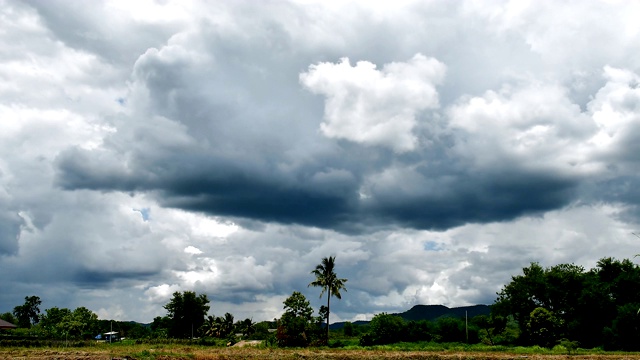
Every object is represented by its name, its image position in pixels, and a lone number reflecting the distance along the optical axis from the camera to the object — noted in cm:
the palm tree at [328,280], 9912
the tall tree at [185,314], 13825
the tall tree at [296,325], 9000
